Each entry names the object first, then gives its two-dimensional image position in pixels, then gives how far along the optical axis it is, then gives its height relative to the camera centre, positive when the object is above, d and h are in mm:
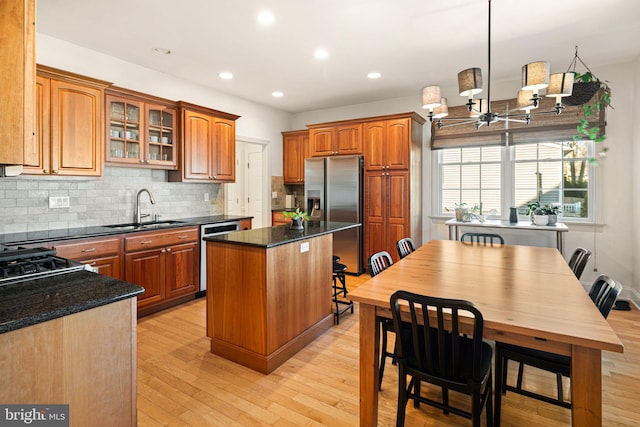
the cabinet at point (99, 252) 2864 -394
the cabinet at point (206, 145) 4164 +854
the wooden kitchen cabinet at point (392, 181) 4828 +432
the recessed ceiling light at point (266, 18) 2852 +1684
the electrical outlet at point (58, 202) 3308 +67
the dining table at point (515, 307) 1324 -465
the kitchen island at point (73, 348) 1075 -494
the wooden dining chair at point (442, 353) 1459 -711
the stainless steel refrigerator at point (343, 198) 5098 +182
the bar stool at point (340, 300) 3427 -947
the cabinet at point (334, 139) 5227 +1147
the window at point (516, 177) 4352 +471
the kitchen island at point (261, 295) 2465 -680
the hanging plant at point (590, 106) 3713 +1232
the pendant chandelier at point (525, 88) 2273 +894
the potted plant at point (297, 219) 3129 -90
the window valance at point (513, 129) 4219 +1109
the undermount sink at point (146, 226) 3498 -188
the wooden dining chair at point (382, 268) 2143 -442
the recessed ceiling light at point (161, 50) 3529 +1708
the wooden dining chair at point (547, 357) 1665 -766
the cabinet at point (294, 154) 6051 +1022
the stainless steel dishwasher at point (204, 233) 4074 -301
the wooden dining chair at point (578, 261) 2516 -405
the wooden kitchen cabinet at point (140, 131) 3553 +886
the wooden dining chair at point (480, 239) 4796 -427
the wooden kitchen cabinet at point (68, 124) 2928 +789
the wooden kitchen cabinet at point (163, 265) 3381 -611
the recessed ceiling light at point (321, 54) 3619 +1726
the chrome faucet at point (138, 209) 3957 -2
